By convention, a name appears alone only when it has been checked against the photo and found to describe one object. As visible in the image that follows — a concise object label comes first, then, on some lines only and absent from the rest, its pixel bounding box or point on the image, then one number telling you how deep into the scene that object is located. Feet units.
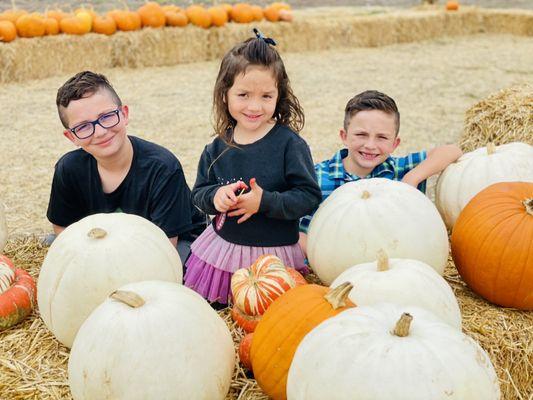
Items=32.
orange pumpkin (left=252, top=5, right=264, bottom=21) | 44.86
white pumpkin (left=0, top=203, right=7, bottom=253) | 11.93
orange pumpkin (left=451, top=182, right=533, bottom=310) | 9.60
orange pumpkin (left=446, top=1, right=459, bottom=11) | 55.11
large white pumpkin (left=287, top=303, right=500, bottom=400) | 5.86
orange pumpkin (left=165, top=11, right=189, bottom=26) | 40.32
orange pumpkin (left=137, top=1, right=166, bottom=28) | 39.47
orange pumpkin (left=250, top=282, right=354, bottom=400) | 7.41
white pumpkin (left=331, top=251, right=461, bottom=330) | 8.04
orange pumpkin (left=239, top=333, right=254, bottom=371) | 8.33
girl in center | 10.18
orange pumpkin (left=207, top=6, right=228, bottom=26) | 41.60
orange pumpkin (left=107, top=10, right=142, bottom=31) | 38.68
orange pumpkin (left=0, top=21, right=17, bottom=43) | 33.91
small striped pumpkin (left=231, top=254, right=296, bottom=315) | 8.90
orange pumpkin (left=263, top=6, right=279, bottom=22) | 45.44
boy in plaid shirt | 12.41
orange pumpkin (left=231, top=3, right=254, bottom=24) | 43.70
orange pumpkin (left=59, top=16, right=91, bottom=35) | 36.86
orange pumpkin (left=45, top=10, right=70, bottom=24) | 37.55
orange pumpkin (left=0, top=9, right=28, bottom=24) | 35.83
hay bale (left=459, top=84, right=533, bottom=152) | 17.47
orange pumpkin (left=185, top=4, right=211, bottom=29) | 41.14
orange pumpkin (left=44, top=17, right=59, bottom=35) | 35.99
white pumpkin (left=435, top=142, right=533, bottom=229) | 12.01
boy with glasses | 11.05
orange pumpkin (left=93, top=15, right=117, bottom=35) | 37.93
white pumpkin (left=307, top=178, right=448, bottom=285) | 9.68
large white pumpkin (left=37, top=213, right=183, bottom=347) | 8.59
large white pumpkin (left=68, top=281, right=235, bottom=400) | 6.79
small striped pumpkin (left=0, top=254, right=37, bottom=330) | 9.59
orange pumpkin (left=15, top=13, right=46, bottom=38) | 35.09
